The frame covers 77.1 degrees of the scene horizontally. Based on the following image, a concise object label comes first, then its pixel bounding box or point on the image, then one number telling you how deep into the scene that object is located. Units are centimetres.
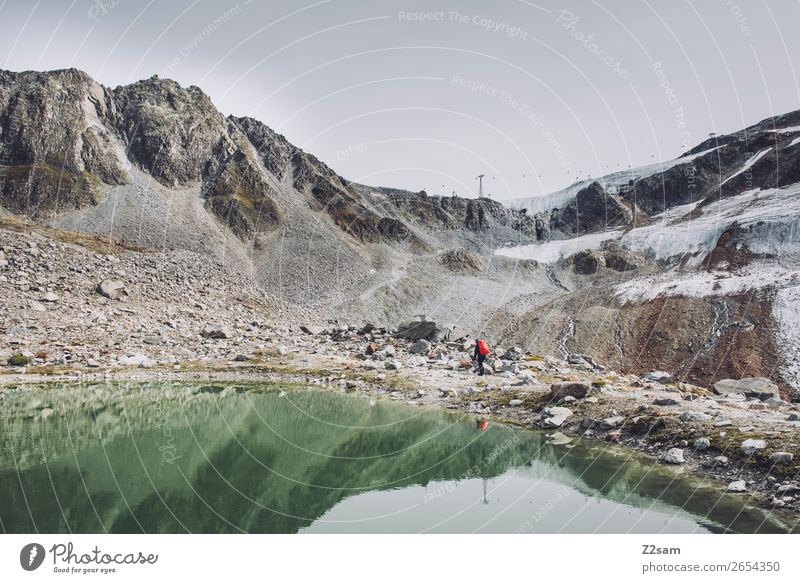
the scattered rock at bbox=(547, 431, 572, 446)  2448
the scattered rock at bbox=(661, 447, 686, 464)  2039
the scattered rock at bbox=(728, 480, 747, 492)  1703
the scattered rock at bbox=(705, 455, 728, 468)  1914
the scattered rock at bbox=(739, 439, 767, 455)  1880
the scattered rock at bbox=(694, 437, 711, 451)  2047
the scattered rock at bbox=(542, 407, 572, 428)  2680
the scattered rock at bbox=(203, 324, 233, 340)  5334
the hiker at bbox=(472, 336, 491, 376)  3997
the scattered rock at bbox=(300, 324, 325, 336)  6519
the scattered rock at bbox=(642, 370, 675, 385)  4711
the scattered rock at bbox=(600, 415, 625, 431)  2509
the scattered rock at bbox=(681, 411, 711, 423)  2302
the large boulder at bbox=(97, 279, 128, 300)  5641
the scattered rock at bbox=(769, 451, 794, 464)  1745
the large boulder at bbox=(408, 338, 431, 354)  5228
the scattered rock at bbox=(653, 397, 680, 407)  2670
